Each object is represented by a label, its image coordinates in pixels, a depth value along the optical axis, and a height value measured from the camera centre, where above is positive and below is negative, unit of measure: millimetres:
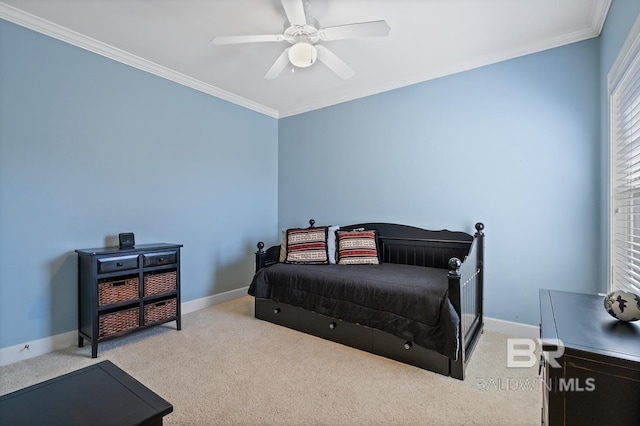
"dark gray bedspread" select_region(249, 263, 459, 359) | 2041 -685
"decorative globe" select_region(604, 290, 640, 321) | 1104 -355
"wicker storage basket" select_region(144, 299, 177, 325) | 2666 -915
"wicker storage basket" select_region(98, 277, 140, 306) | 2393 -657
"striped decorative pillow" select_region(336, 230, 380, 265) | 3109 -396
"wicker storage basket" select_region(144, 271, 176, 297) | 2672 -663
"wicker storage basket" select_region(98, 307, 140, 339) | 2387 -917
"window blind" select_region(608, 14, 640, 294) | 1590 +267
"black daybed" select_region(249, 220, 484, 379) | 2059 -647
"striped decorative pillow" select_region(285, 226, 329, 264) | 3145 -380
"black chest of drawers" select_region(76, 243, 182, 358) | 2361 -678
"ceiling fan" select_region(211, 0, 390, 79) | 1886 +1182
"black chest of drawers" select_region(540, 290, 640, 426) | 872 -493
